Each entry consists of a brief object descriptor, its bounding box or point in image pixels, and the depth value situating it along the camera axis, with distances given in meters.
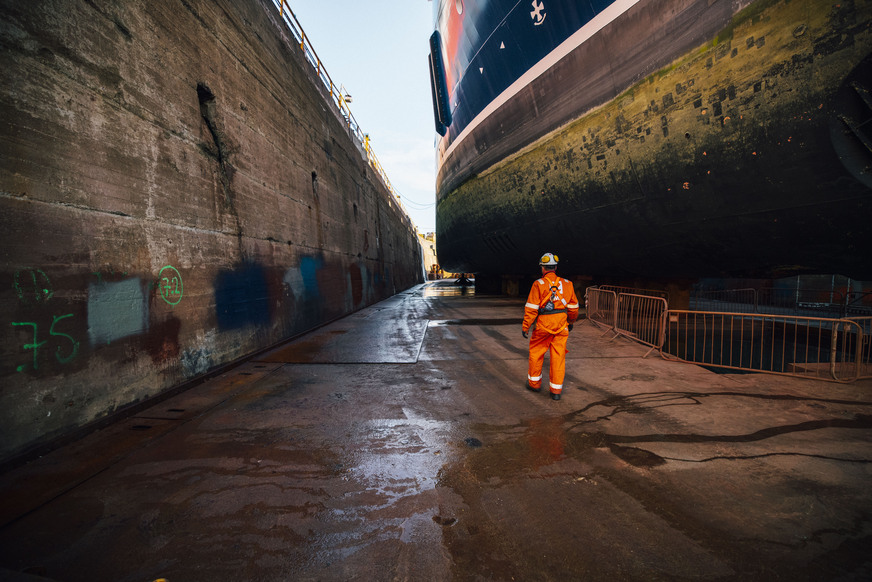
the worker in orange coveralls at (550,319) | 3.79
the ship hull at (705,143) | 4.15
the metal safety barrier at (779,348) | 4.53
